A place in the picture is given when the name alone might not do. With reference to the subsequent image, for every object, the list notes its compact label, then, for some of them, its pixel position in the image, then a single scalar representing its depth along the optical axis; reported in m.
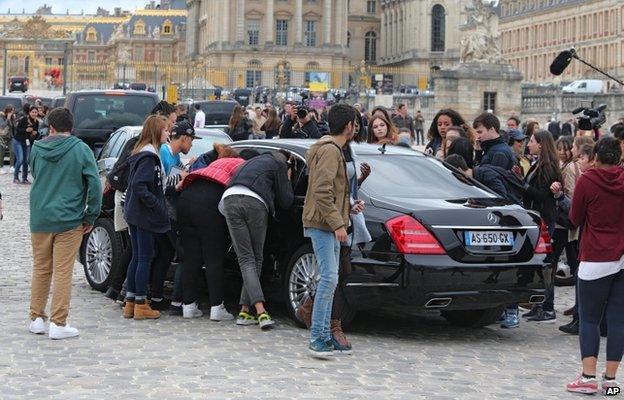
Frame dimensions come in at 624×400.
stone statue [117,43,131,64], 168.34
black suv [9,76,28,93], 105.00
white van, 77.73
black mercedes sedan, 11.49
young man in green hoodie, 11.66
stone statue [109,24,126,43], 175.75
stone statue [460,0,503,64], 50.56
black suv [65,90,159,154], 26.41
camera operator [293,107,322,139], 19.36
